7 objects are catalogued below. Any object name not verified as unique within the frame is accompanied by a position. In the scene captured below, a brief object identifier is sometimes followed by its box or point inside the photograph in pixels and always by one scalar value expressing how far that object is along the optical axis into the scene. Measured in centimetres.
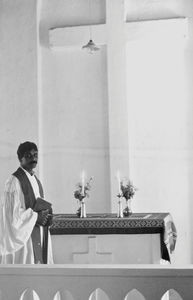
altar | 585
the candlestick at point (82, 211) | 641
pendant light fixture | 731
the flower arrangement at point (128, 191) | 643
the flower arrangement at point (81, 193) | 636
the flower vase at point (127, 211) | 642
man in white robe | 488
